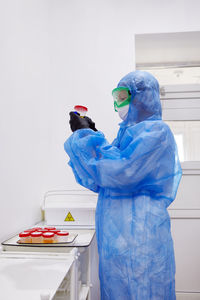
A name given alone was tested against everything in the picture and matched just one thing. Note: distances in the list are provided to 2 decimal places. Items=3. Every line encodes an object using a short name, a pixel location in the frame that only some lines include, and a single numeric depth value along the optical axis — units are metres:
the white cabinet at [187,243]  1.79
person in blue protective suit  0.91
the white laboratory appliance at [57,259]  0.71
